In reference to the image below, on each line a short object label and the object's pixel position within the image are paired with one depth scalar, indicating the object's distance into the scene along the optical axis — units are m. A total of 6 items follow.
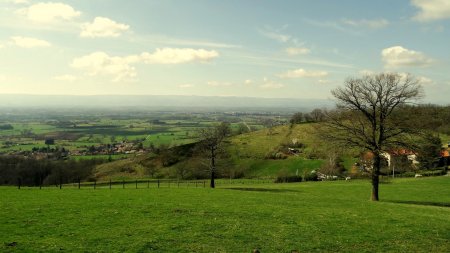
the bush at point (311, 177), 83.06
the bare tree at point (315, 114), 175.56
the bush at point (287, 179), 80.75
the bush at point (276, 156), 115.69
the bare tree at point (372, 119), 37.16
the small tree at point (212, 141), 62.72
